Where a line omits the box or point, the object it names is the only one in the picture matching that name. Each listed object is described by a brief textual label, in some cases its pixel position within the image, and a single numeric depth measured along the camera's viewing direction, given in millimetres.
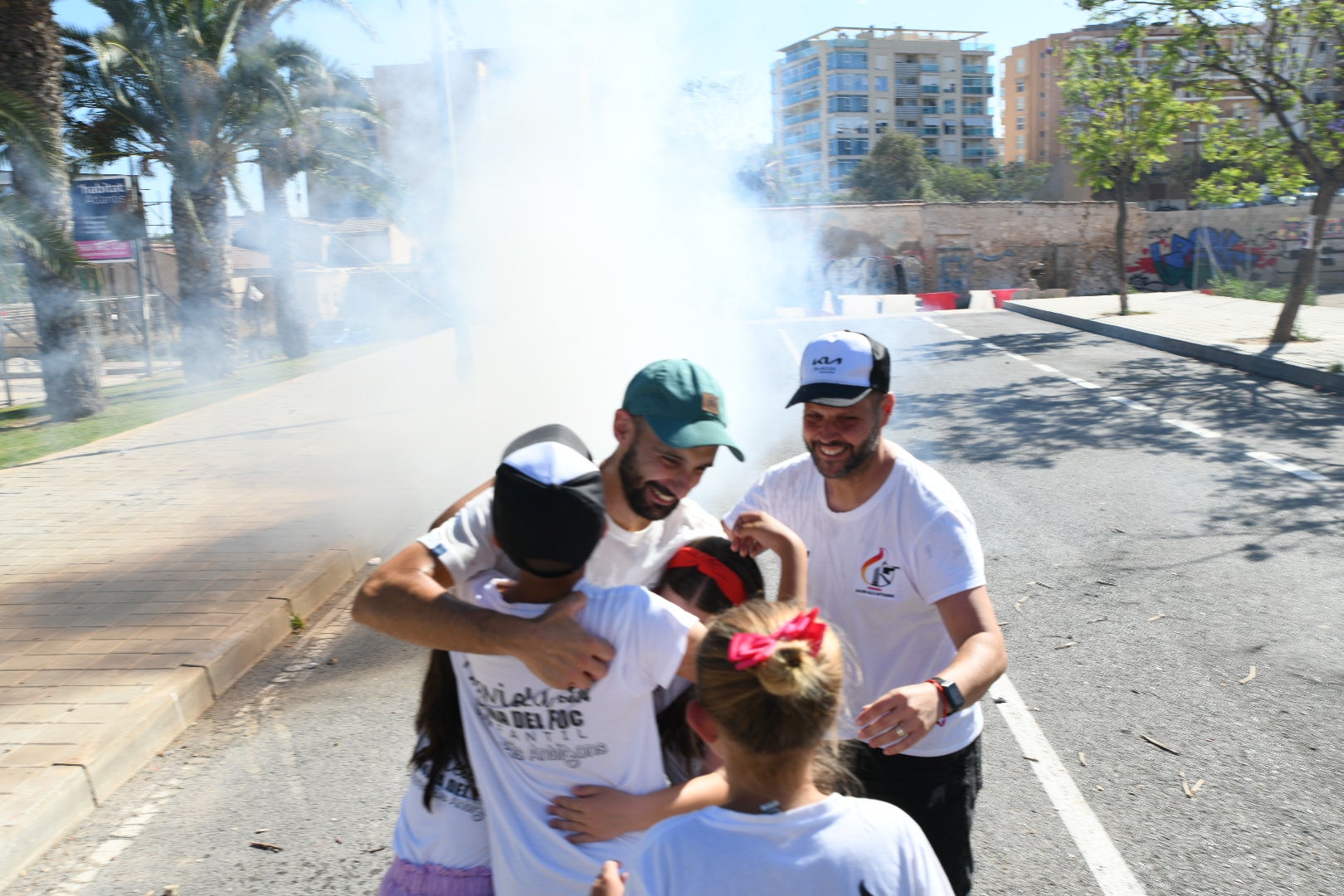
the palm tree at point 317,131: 17547
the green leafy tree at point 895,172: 74312
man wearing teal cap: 1657
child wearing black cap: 1552
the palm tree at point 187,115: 15539
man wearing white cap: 2082
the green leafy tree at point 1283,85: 12758
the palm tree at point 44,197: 11156
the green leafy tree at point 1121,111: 14844
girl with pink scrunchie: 1336
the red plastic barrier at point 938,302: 26984
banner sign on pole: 17656
